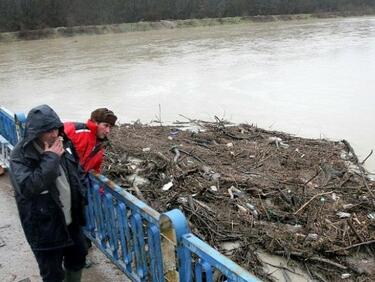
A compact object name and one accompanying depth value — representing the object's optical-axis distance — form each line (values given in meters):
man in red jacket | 3.49
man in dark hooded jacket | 2.82
